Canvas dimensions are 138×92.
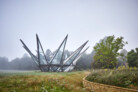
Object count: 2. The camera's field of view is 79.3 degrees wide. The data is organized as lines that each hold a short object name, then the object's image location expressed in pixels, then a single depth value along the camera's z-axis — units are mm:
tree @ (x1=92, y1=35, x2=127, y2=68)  16047
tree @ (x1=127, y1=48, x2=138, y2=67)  26711
